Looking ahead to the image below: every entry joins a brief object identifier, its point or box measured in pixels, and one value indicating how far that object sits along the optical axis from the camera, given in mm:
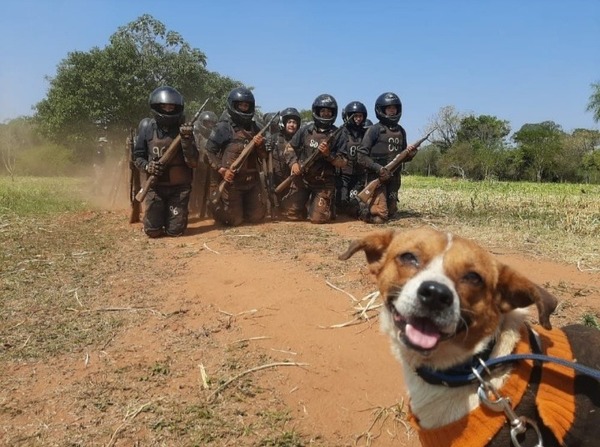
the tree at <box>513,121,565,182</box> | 47625
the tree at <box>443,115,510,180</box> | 48312
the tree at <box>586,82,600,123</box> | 39625
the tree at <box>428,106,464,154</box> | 61500
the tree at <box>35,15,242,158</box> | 29312
